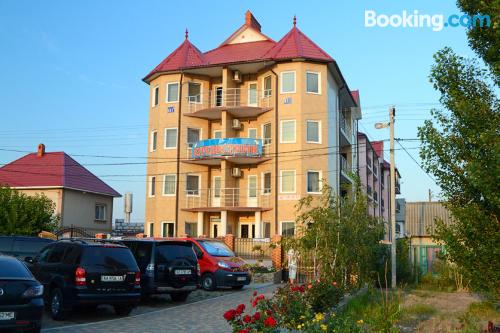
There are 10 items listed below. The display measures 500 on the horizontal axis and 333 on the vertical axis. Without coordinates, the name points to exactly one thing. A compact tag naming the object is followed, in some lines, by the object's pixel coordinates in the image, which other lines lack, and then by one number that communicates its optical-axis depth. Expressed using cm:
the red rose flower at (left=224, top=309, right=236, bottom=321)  711
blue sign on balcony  3447
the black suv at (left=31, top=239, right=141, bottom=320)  1193
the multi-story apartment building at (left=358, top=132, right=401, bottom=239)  5106
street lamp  2070
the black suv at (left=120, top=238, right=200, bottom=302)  1502
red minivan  1909
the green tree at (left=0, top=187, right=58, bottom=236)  3066
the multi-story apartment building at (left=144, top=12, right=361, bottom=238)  3416
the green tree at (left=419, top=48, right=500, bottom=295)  1106
